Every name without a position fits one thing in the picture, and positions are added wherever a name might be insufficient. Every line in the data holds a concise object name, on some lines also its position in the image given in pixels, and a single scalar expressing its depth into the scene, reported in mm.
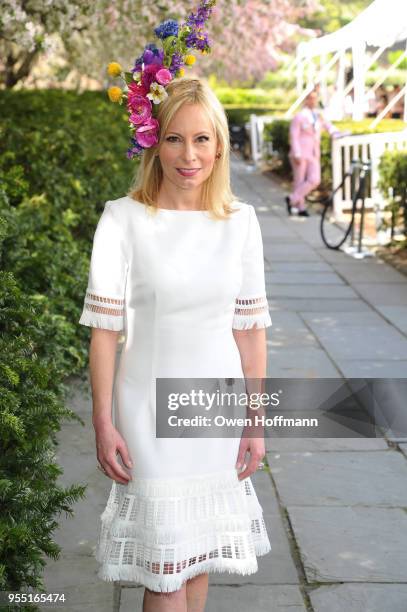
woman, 2607
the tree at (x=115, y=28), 10453
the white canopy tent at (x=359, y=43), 14452
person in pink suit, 14289
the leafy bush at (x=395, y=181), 10930
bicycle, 10875
